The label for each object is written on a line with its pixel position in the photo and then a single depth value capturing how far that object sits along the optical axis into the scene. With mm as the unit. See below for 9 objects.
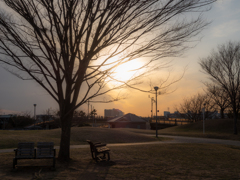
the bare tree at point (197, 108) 54125
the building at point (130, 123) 52353
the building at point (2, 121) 42375
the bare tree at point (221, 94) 30984
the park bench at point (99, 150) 7875
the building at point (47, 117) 49438
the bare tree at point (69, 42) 7605
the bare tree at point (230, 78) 26114
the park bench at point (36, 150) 6738
